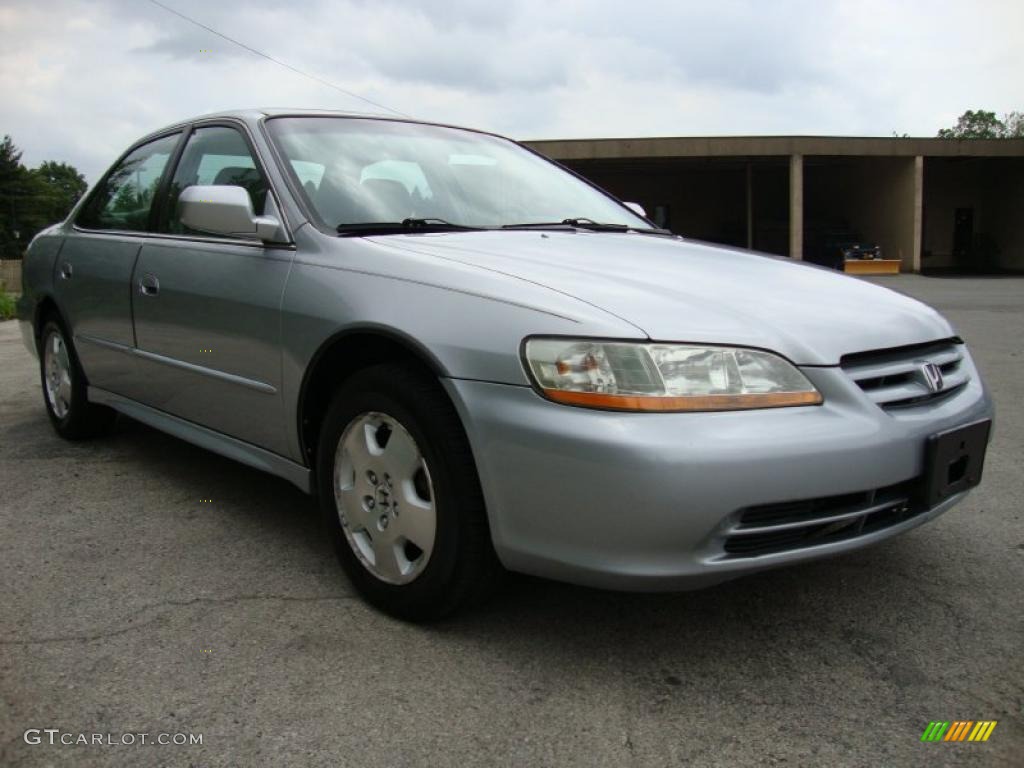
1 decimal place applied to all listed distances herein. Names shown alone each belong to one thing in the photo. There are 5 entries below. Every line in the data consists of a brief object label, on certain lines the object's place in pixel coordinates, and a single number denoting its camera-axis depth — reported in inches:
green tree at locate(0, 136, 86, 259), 2965.1
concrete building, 1036.5
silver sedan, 78.8
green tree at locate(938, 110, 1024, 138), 3193.9
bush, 594.6
